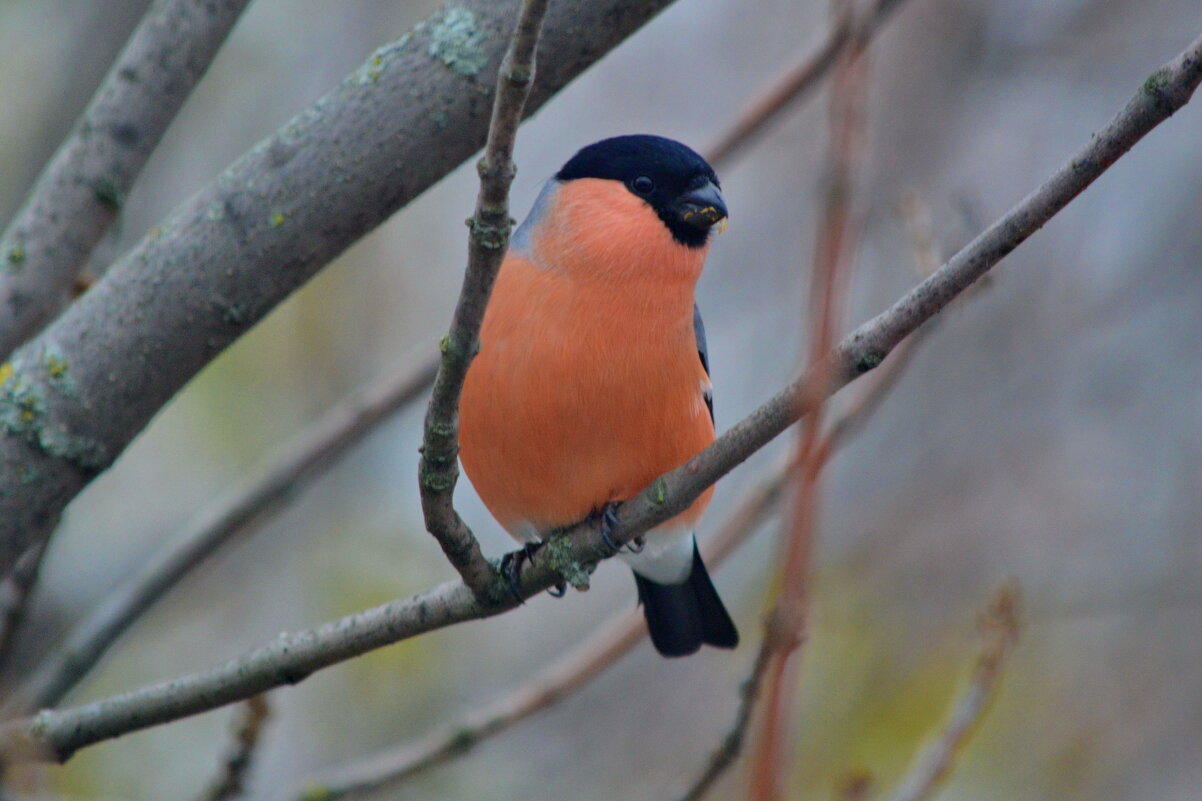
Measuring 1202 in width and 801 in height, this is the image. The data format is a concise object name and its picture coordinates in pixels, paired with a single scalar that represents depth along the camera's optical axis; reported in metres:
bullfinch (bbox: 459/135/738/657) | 5.79
